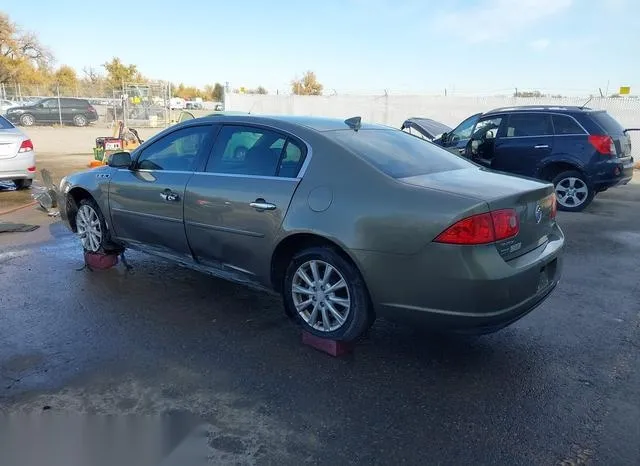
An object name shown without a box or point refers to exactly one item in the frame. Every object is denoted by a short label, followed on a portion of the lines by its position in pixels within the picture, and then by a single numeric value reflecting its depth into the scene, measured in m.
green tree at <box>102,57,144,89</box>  55.12
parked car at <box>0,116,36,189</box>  9.11
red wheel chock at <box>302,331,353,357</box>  3.60
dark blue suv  8.84
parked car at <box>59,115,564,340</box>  3.08
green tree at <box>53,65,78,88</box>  58.90
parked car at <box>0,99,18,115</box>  29.62
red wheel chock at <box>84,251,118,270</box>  5.42
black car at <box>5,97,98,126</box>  29.00
